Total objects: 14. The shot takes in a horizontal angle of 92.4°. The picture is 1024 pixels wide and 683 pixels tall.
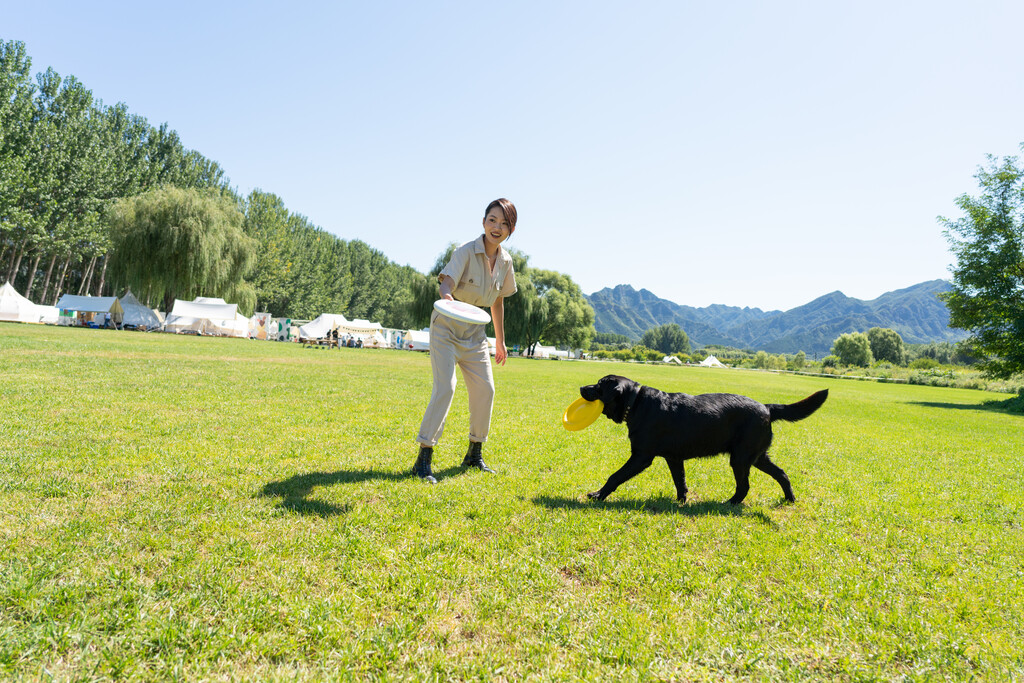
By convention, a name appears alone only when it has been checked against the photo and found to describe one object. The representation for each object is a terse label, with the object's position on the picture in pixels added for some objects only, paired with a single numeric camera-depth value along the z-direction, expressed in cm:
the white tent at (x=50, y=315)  3978
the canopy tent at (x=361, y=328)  4944
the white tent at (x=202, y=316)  4003
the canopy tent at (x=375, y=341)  5225
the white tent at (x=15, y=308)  3609
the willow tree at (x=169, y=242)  3469
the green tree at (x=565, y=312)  5553
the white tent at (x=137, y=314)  4050
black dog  398
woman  446
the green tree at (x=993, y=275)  2215
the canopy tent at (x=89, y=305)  3944
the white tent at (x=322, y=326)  4812
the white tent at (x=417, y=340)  5341
